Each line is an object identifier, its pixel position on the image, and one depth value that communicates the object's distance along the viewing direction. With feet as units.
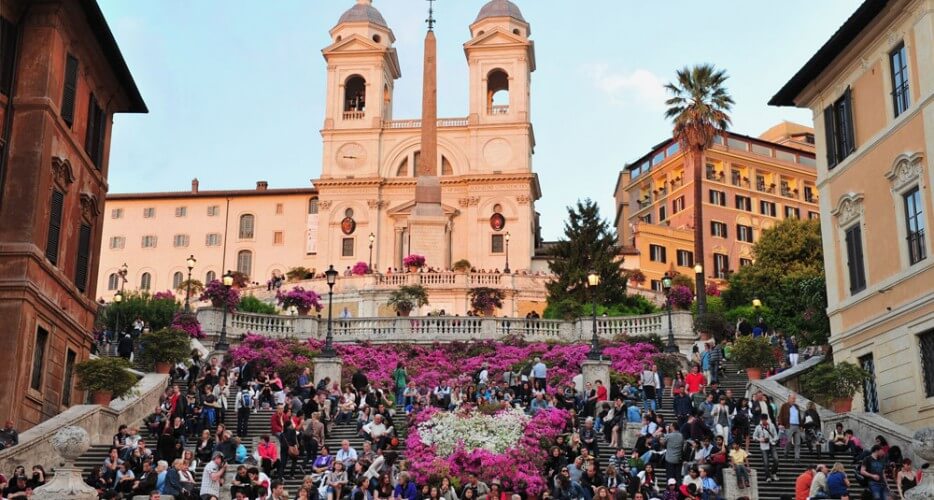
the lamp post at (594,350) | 117.39
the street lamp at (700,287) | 175.83
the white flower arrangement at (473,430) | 86.22
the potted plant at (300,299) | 172.96
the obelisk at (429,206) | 260.62
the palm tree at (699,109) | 203.21
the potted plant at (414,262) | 231.50
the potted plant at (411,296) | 197.98
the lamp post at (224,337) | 134.00
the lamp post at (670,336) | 135.03
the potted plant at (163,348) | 113.50
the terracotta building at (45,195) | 92.99
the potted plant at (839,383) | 95.35
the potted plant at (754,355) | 114.01
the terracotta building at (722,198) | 312.50
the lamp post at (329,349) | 123.85
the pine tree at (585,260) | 206.69
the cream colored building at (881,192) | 92.22
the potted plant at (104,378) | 94.32
